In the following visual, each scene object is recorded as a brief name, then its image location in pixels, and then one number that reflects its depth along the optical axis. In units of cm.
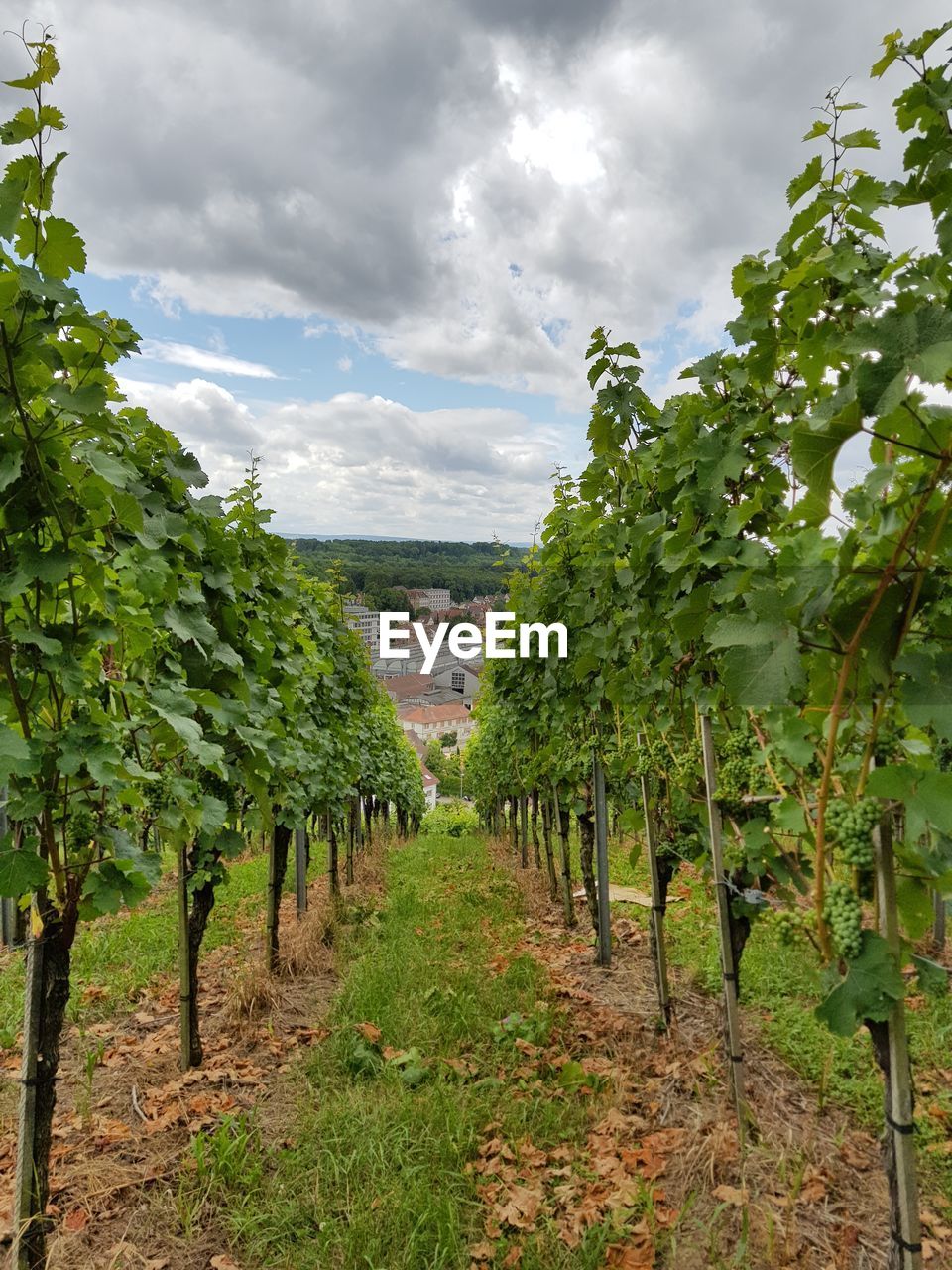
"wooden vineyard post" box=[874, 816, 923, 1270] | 168
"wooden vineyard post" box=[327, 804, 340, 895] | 869
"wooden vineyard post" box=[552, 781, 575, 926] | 745
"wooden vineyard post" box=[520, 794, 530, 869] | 1220
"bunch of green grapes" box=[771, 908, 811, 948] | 177
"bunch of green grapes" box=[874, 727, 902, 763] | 163
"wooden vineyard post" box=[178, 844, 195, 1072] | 409
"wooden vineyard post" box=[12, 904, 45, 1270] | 227
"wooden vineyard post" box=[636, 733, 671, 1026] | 416
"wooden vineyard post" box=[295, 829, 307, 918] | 732
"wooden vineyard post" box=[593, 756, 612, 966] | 552
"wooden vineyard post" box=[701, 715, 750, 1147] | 305
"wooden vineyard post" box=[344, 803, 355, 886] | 1141
